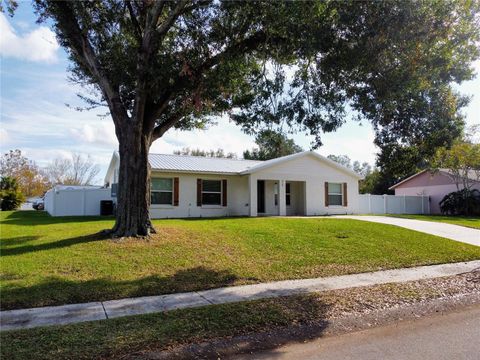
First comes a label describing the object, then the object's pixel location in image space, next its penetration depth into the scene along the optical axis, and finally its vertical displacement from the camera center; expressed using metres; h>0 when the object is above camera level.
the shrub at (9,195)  32.44 +0.68
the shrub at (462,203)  26.88 -0.15
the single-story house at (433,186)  30.50 +1.30
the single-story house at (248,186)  20.67 +0.91
